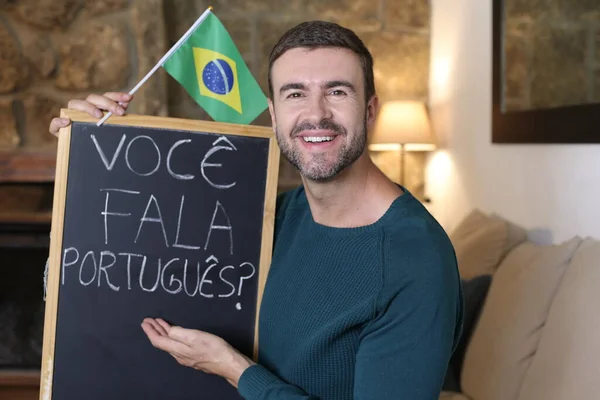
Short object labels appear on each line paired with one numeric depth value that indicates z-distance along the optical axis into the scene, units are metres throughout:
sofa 1.41
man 0.92
